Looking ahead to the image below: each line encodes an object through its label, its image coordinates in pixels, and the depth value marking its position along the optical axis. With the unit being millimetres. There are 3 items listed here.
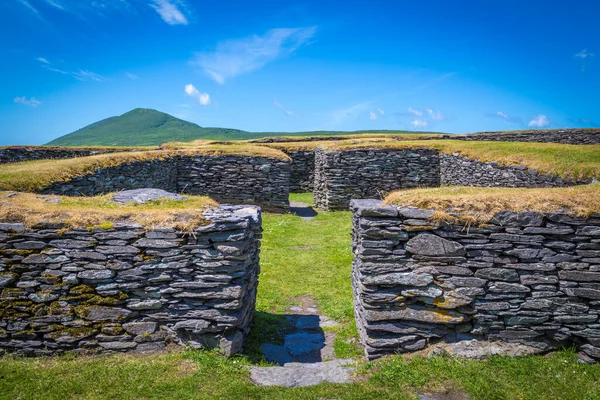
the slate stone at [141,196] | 8820
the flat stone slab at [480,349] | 6824
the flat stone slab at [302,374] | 6191
